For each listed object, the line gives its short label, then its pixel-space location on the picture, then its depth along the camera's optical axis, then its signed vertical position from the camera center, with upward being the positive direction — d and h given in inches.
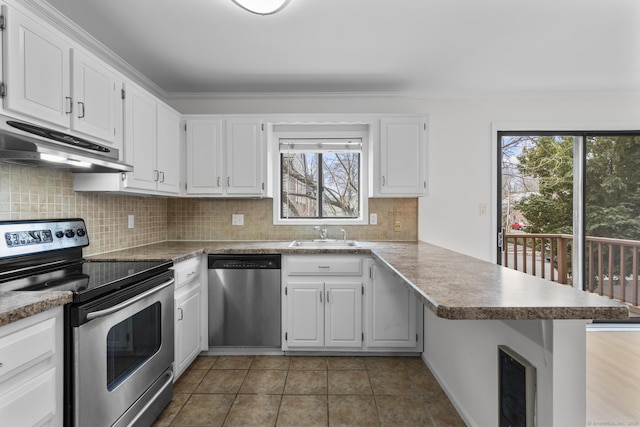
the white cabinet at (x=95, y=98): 67.2 +26.0
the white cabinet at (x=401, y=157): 117.3 +20.6
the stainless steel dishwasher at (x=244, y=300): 105.0 -28.8
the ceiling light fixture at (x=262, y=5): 68.4 +45.0
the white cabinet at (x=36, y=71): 53.0 +25.5
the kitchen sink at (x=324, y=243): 118.1 -11.6
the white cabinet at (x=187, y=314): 88.2 -30.0
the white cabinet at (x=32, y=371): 40.3 -21.9
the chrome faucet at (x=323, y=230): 127.0 -7.1
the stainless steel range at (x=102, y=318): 51.3 -20.0
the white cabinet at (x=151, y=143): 86.6 +21.2
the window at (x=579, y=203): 133.0 +4.4
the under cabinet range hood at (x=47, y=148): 52.1 +11.8
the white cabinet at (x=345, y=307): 104.7 -31.1
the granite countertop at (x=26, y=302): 40.7 -12.6
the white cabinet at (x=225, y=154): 117.6 +21.5
